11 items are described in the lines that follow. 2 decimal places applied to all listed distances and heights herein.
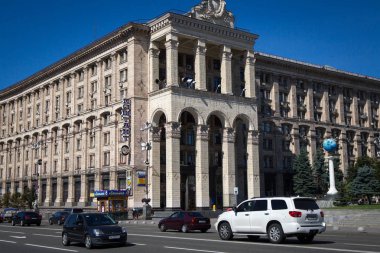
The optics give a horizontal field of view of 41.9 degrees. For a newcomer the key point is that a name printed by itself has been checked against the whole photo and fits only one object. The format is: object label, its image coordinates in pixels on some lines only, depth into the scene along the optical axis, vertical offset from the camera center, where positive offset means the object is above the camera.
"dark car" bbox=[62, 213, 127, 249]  19.58 -1.43
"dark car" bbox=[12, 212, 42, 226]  42.47 -1.93
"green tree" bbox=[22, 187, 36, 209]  72.56 -0.19
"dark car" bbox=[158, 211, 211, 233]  31.34 -1.83
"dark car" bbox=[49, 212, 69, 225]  46.92 -2.15
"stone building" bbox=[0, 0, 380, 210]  59.62 +10.68
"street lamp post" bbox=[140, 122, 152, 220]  52.02 +0.51
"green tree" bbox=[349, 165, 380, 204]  60.57 +0.88
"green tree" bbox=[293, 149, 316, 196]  72.88 +2.16
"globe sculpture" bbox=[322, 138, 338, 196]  50.04 +0.98
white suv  19.92 -1.07
